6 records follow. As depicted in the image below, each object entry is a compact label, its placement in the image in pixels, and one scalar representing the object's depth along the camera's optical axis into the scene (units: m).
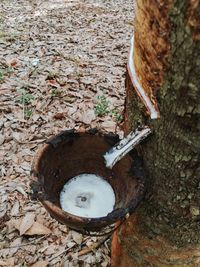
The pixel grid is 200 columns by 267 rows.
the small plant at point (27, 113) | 2.08
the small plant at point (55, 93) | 2.22
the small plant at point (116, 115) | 2.04
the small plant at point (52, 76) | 2.38
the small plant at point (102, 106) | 2.09
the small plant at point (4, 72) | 2.37
